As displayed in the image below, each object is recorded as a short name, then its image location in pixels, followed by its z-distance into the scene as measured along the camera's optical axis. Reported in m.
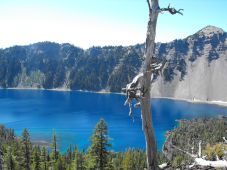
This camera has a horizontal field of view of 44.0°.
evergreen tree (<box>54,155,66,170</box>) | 63.93
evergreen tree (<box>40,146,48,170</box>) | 60.14
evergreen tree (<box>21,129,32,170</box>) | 64.53
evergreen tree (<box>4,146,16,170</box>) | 57.14
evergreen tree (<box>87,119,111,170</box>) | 38.86
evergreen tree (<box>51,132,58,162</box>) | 60.88
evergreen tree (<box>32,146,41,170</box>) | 58.46
